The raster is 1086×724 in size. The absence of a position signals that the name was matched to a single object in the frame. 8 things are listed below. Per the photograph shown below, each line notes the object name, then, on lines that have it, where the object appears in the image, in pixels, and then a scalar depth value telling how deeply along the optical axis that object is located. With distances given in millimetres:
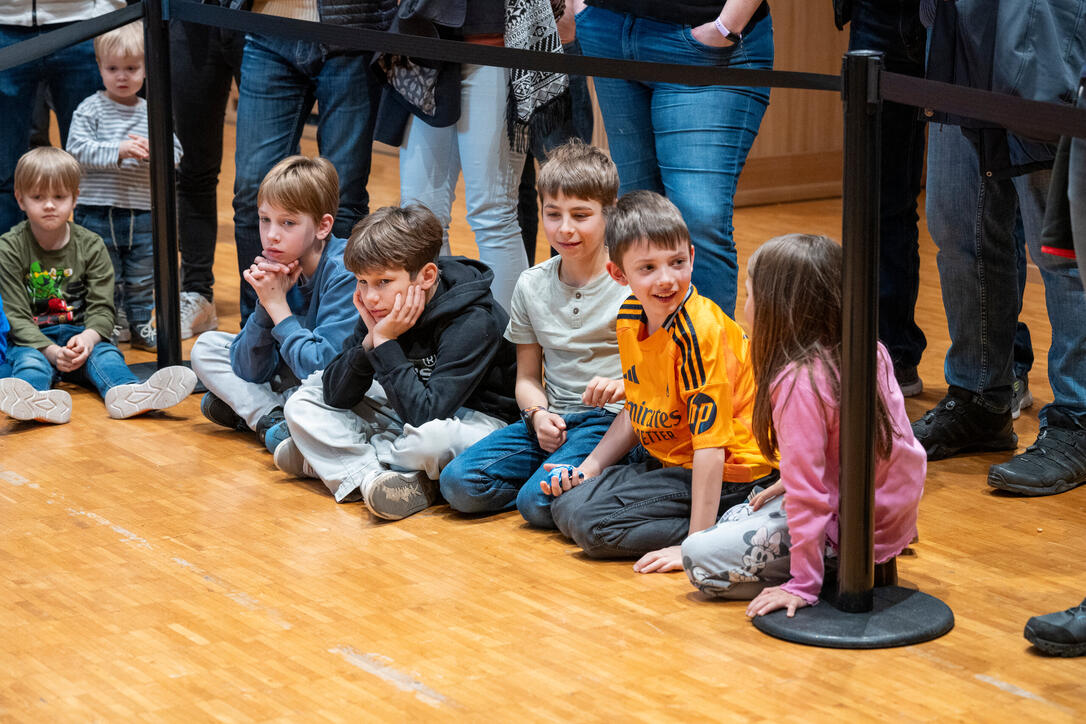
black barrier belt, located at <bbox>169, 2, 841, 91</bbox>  5109
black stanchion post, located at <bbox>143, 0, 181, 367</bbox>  7336
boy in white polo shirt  5918
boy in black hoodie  6051
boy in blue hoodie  6691
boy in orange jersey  5328
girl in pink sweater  4754
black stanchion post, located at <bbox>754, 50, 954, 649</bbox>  4445
